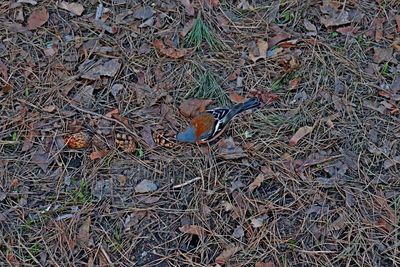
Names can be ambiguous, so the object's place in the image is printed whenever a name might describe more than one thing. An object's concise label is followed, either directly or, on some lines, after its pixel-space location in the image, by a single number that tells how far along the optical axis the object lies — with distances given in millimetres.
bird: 5547
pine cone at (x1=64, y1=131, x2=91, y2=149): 5539
